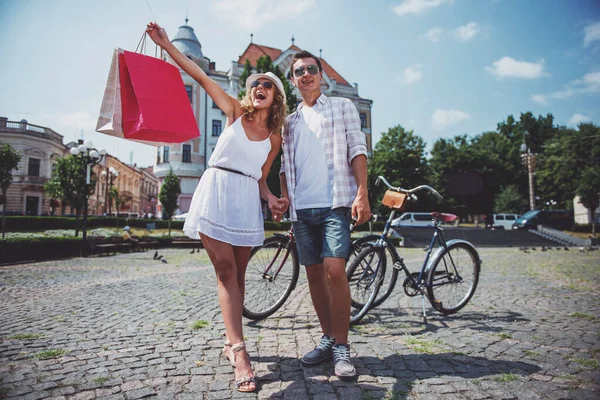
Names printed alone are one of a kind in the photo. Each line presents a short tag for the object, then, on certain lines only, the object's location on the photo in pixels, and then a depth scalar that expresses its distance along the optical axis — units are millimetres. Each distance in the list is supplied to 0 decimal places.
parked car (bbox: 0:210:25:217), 24716
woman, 2387
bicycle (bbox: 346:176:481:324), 3664
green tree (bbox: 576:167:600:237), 26094
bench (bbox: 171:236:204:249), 17895
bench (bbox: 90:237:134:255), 12320
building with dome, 36812
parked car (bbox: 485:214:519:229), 36544
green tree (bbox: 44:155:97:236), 23484
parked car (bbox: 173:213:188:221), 32162
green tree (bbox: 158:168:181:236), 29516
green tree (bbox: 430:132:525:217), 48469
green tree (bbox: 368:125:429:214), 37938
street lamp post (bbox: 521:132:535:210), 32156
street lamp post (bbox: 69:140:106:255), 14500
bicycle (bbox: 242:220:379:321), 3725
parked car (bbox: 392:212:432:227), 34906
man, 2518
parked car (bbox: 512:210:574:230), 30206
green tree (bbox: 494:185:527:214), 42812
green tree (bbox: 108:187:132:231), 51619
